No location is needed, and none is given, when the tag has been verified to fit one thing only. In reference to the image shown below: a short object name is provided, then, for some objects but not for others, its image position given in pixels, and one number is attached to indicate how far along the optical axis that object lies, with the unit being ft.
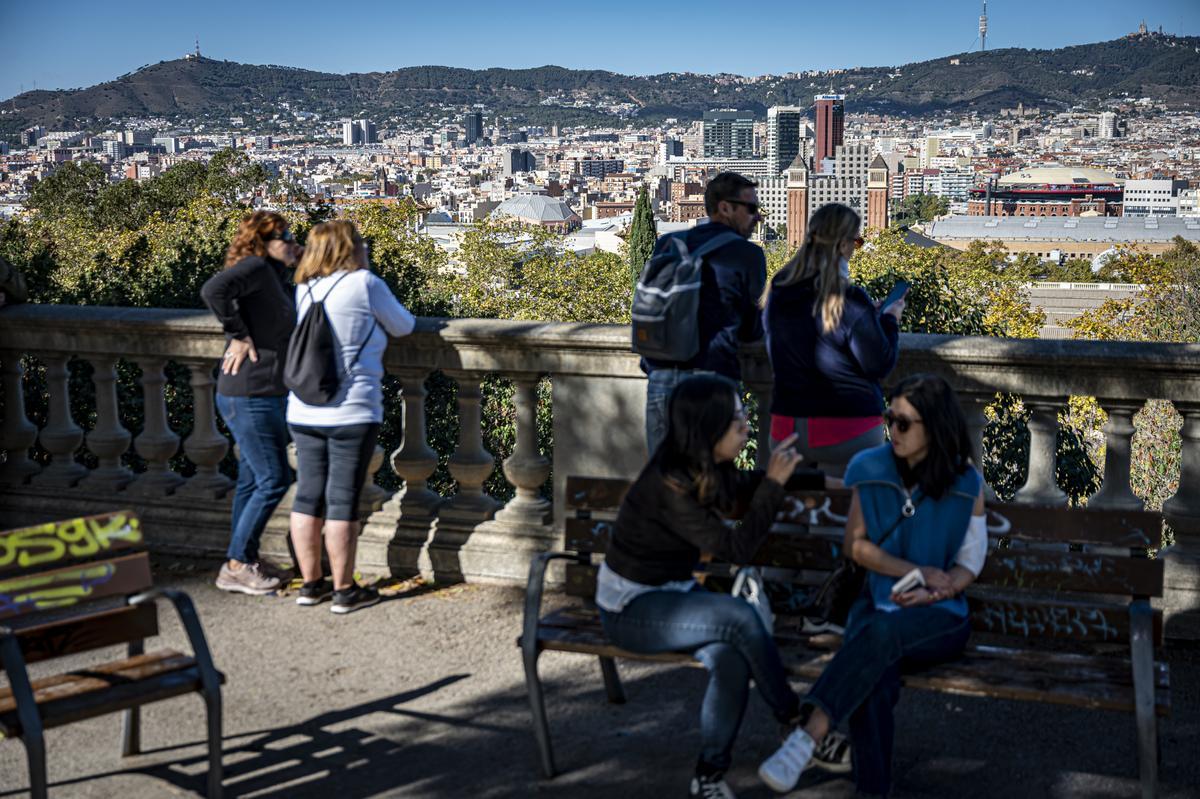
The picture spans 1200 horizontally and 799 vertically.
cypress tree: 250.57
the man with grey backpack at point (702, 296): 14.40
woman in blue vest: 10.98
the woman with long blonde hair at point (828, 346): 13.87
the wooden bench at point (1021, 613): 10.74
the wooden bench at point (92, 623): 10.68
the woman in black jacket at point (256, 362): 16.12
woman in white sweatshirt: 15.61
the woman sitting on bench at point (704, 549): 11.05
